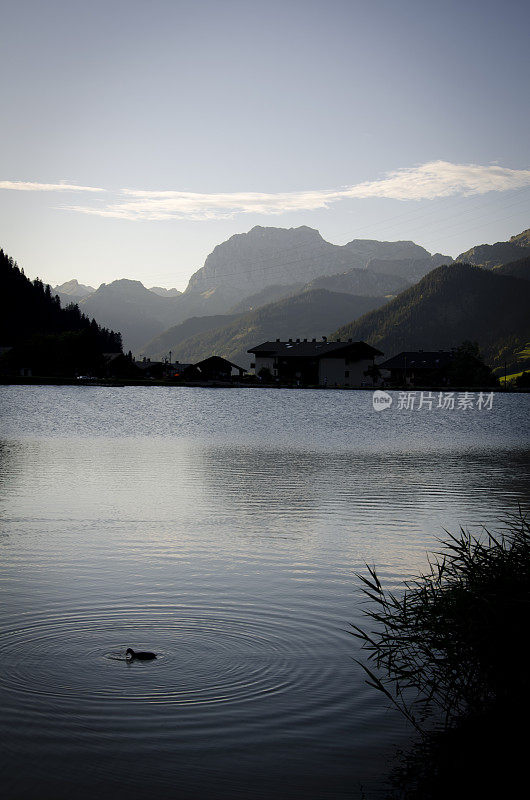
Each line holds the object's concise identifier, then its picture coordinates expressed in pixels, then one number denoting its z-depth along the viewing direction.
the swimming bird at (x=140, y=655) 10.77
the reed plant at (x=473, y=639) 8.20
